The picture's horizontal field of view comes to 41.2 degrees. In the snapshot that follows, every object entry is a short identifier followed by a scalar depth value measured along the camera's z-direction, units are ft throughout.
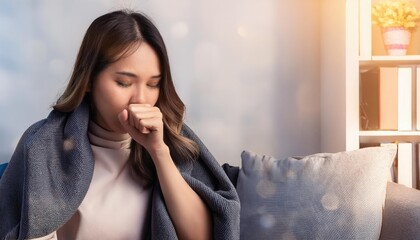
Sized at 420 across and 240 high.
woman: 4.18
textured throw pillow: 5.07
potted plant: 6.77
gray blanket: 4.14
